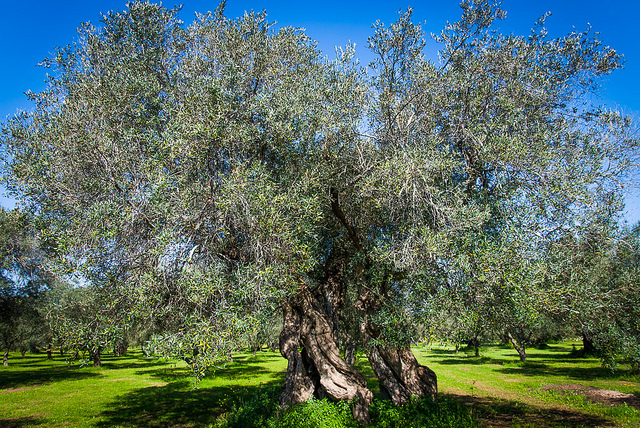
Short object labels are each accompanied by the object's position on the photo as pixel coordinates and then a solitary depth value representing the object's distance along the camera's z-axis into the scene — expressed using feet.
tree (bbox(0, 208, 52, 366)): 75.92
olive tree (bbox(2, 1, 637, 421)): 32.09
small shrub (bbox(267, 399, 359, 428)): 36.73
